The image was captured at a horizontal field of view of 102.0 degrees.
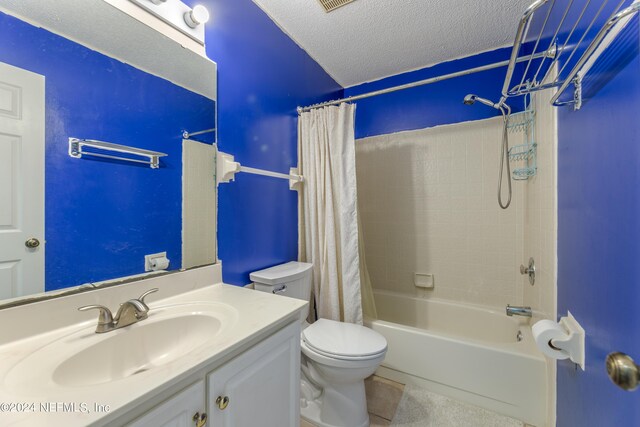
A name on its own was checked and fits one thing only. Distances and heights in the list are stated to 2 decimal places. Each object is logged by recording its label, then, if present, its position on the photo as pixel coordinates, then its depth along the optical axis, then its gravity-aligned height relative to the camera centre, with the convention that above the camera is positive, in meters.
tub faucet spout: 1.50 -0.57
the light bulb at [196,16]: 1.17 +0.90
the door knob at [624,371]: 0.46 -0.29
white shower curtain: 1.74 +0.00
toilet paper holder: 0.77 -0.40
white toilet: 1.26 -0.72
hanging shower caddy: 1.61 +0.46
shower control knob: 1.56 -0.36
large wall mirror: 0.74 +0.18
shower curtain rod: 1.15 +0.78
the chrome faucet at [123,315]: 0.81 -0.33
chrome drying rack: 0.54 +0.45
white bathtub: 1.38 -0.90
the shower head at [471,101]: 1.61 +0.71
